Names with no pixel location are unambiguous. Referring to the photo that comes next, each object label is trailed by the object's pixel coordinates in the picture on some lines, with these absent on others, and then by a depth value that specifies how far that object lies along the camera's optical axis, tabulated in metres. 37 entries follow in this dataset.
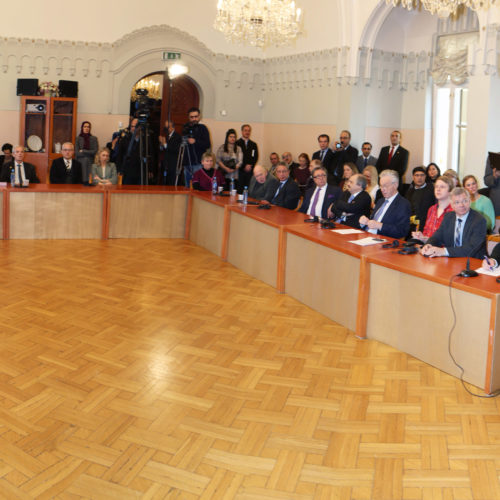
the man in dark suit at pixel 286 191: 8.55
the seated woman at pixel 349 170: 9.75
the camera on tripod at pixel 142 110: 10.94
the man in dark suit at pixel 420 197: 8.39
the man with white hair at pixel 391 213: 6.65
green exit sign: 13.45
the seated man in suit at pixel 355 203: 7.26
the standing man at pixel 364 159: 11.68
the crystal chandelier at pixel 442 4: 5.89
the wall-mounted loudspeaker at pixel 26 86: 12.31
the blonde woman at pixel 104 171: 9.99
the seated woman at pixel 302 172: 12.01
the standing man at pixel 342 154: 11.55
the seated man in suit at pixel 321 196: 8.00
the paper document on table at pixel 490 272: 4.91
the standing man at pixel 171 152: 11.37
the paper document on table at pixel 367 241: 6.04
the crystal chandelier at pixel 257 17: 9.02
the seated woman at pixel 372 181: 8.77
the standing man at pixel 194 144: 11.11
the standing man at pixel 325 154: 11.75
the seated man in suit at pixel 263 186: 8.93
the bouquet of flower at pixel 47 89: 12.46
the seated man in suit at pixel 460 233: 5.51
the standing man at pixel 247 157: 12.58
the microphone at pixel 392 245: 5.89
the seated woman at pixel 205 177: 9.85
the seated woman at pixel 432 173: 9.59
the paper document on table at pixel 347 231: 6.66
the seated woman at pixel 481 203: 7.72
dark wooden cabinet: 12.43
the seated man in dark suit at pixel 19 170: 9.34
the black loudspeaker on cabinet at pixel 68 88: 12.59
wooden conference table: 4.65
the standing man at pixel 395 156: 11.46
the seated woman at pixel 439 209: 6.36
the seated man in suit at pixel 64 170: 10.02
